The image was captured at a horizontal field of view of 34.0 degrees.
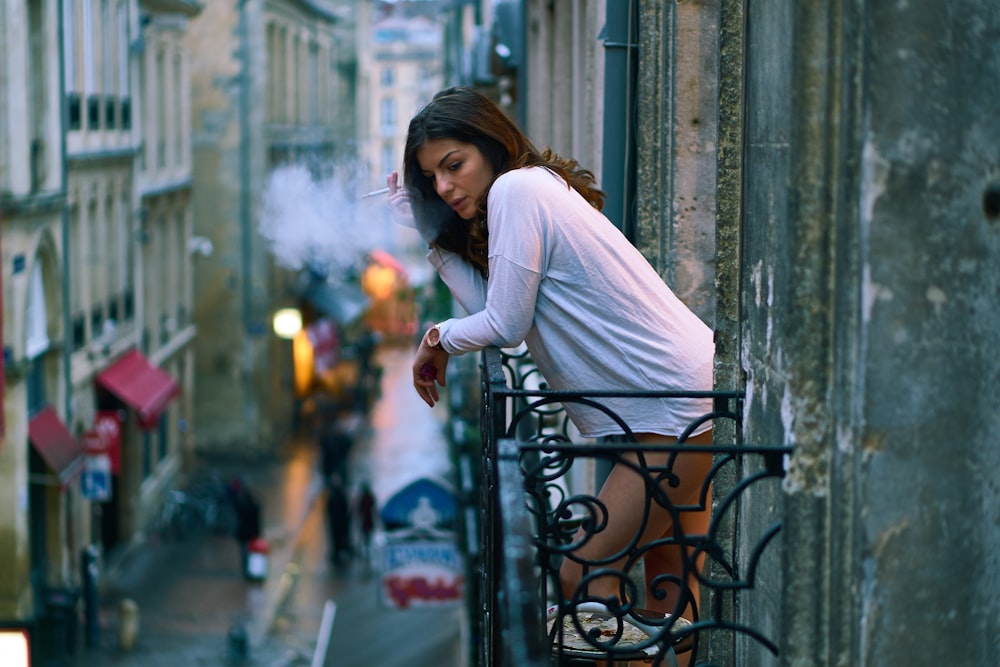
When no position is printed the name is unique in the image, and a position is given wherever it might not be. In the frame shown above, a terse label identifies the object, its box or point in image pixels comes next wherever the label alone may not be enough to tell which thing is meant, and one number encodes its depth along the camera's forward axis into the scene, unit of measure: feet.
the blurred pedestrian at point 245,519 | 76.23
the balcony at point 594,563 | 9.61
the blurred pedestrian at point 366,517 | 78.69
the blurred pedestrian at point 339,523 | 75.61
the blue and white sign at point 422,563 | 52.60
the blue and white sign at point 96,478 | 68.64
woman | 12.85
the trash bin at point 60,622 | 59.88
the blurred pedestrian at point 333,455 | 95.35
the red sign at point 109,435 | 70.90
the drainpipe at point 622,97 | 22.15
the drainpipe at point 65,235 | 69.51
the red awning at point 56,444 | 64.28
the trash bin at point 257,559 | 72.90
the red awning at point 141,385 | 79.56
